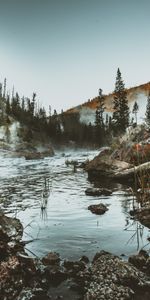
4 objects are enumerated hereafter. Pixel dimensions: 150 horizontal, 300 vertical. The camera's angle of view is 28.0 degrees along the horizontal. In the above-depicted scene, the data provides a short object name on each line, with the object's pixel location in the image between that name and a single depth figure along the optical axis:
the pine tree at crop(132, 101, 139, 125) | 92.26
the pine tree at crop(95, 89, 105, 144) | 87.62
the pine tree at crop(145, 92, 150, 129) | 86.57
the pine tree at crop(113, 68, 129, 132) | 69.38
